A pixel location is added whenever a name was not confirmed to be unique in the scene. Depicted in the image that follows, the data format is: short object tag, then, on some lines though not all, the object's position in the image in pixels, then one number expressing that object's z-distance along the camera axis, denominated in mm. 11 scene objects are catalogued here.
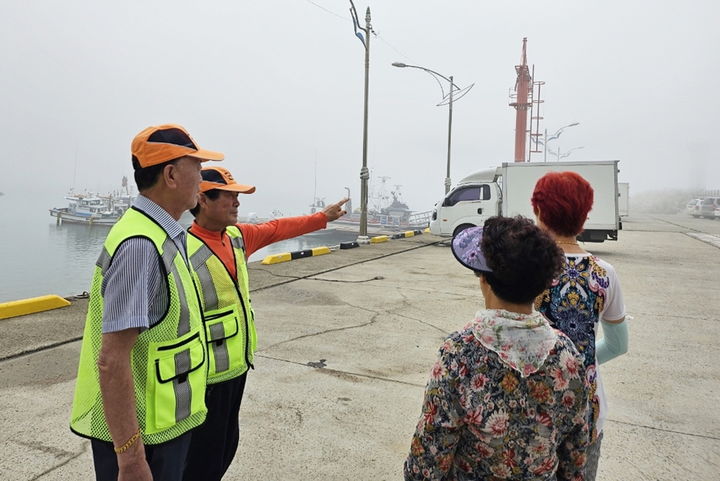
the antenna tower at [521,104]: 42969
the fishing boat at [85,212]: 52969
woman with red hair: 1821
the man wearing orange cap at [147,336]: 1326
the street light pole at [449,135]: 22520
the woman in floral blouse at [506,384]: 1296
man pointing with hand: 2098
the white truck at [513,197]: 12992
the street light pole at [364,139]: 15077
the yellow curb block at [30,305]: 5949
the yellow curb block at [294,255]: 11094
